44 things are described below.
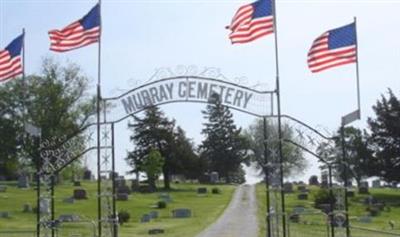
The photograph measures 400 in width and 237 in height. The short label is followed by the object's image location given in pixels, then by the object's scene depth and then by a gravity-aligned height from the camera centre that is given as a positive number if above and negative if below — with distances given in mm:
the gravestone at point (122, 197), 55438 +593
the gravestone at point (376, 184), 84538 +1837
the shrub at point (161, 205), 51750 +1
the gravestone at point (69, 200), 54109 +439
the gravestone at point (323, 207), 39075 -255
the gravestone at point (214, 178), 85562 +2763
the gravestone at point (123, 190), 61812 +1243
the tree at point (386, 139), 71750 +5619
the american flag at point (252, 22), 21562 +4844
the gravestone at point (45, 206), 22950 +28
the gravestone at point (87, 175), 89388 +3481
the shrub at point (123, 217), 40578 -576
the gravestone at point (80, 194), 56994 +876
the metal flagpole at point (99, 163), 21594 +1149
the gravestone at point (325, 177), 27266 +858
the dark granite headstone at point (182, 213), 44469 -464
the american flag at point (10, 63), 24391 +4358
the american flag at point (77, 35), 22703 +4813
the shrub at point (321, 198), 47812 +252
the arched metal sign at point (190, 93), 21609 +2986
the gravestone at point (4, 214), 44419 -358
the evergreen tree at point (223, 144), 102375 +7627
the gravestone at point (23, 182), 68825 +2169
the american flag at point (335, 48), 21469 +4074
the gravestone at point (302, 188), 69438 +1293
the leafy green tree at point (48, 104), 71250 +9347
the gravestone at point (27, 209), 48375 -100
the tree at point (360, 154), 71562 +4231
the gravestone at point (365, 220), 42219 -965
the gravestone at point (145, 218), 42200 -678
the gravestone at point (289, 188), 68156 +1261
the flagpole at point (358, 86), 21500 +3051
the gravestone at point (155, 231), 33956 -1101
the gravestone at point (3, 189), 62766 +1475
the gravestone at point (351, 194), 62903 +602
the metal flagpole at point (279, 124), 20875 +2045
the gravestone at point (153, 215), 44138 -536
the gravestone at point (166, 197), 57012 +534
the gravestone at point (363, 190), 68250 +972
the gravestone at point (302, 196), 58747 +474
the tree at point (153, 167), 72938 +3515
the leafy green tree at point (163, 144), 82500 +6272
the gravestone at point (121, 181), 66944 +2084
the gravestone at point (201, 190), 67131 +1149
